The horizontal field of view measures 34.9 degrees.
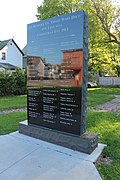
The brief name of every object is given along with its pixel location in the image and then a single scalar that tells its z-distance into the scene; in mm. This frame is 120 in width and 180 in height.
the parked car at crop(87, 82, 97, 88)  21427
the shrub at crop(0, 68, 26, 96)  13025
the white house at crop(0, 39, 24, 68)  25453
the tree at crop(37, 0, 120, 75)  15430
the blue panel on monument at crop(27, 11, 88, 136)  3627
